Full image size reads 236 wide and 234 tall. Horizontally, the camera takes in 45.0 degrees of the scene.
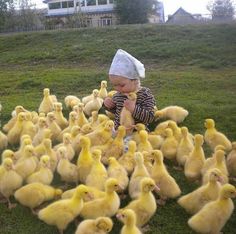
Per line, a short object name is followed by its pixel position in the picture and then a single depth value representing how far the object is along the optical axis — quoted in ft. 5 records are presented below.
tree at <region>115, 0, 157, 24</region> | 47.09
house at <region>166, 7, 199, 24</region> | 52.30
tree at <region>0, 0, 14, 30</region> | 49.26
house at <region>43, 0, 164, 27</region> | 66.74
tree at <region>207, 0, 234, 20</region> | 53.48
